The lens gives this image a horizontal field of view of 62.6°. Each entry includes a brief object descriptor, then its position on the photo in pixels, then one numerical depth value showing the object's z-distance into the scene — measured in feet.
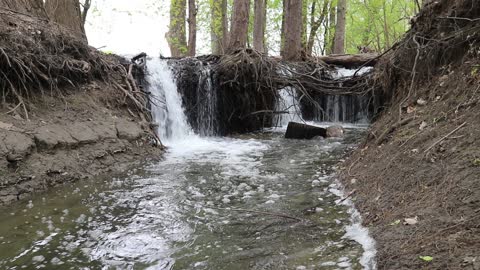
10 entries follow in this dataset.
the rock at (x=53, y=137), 19.35
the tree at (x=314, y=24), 69.92
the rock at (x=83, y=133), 21.49
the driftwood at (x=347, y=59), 49.85
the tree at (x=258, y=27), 56.49
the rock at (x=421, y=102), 18.36
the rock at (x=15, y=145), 17.29
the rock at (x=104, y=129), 23.16
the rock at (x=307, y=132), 34.60
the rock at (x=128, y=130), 24.83
